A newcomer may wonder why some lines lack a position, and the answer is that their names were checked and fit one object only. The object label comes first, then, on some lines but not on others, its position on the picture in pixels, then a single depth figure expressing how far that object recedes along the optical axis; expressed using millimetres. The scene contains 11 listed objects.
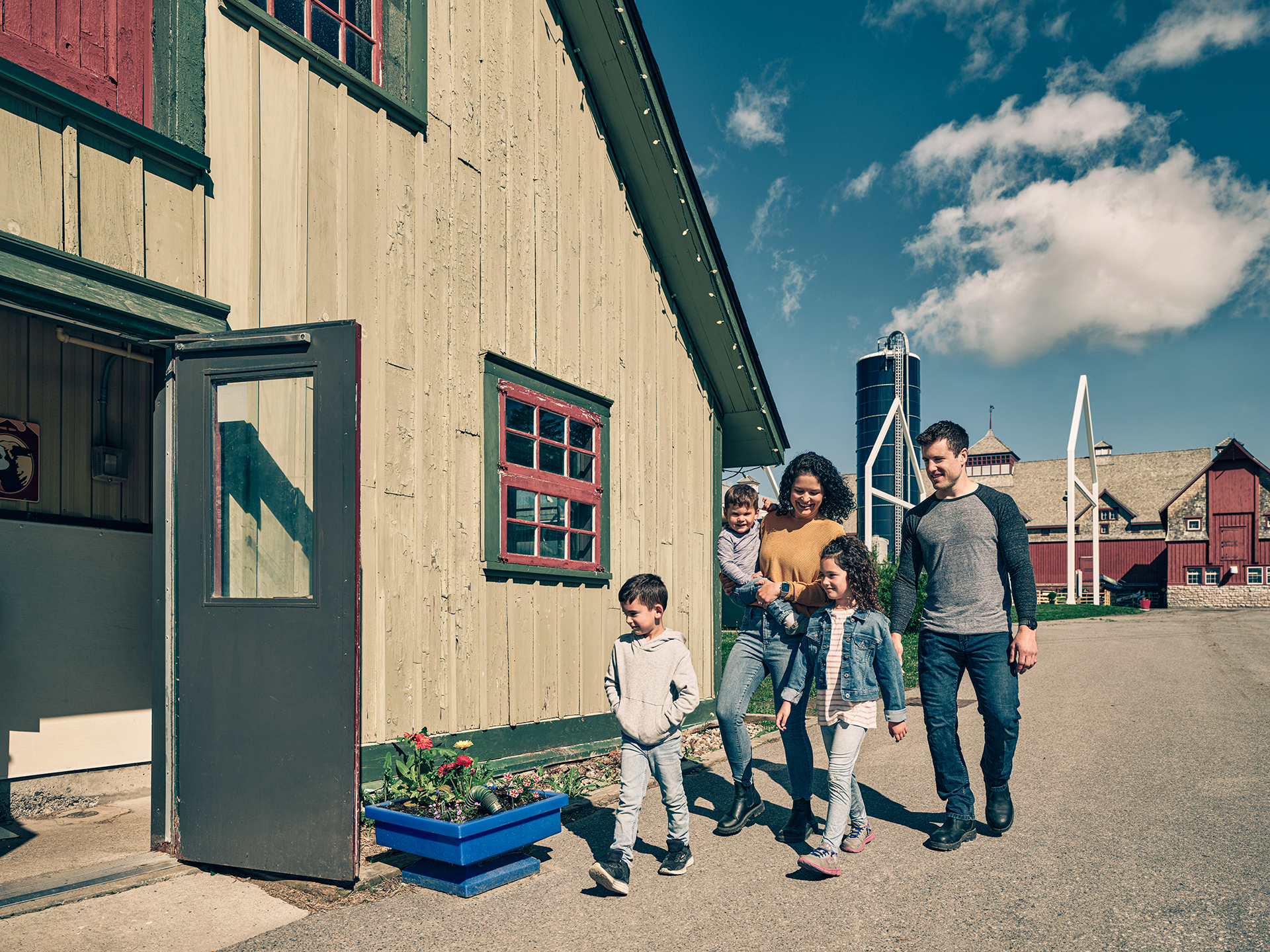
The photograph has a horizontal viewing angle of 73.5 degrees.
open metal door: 3619
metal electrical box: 5461
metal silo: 96000
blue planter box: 3543
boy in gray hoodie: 3785
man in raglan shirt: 4395
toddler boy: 4805
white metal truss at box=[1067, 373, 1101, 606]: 34438
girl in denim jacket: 4027
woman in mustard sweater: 4527
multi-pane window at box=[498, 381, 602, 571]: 5922
